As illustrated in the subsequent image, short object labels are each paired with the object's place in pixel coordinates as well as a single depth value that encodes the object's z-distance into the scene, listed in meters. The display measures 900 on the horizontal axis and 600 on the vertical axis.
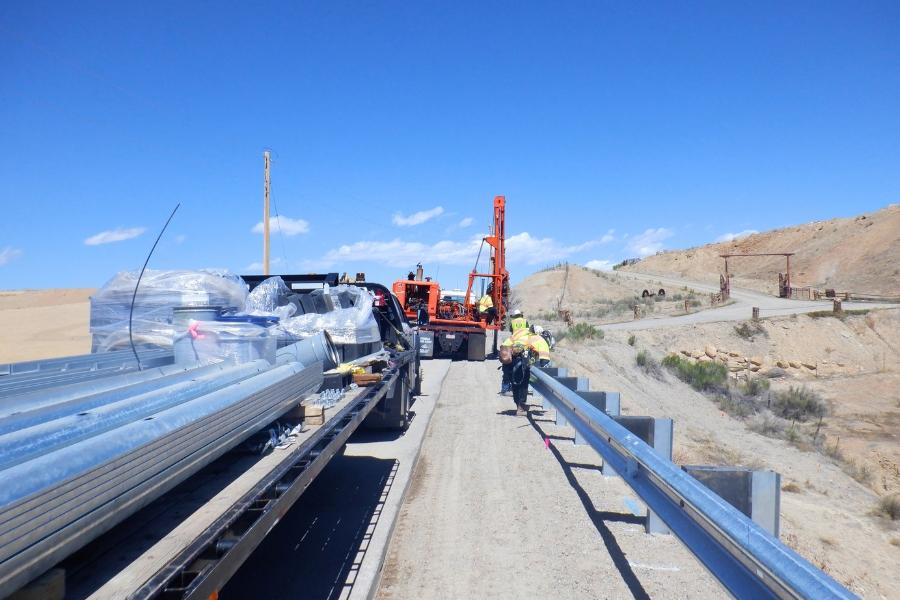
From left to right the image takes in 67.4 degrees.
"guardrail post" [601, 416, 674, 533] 5.46
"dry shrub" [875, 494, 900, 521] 8.31
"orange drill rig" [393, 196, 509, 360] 22.12
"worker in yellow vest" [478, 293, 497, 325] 22.67
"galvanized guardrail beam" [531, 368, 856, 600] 2.68
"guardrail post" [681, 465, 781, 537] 4.20
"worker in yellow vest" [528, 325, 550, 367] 11.41
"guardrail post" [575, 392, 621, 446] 7.64
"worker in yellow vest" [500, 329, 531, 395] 11.51
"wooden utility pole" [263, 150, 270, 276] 23.42
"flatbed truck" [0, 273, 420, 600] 2.32
